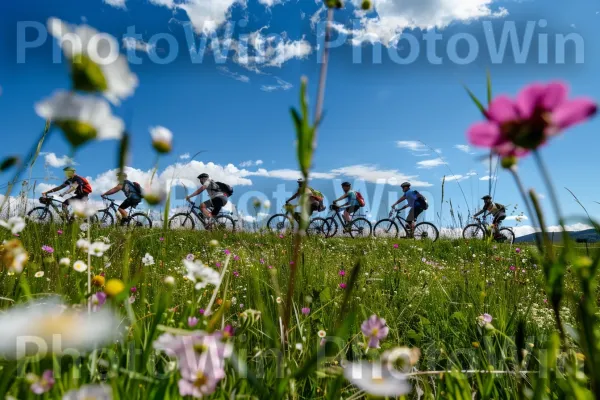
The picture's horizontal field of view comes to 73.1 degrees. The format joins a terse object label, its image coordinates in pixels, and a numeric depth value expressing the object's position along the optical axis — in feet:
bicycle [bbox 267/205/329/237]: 34.87
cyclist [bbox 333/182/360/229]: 37.65
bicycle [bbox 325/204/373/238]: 37.45
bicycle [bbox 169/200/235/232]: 33.78
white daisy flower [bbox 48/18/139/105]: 1.28
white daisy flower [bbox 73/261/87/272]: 3.09
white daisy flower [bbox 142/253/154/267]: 4.28
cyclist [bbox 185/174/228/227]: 33.09
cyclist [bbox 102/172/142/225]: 22.81
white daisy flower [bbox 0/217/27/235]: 2.99
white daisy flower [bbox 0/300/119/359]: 1.51
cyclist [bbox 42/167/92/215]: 22.66
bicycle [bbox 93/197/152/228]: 32.48
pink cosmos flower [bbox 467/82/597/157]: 1.43
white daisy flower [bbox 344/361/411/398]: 1.58
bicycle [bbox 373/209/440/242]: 36.60
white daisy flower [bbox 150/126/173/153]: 1.87
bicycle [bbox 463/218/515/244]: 34.47
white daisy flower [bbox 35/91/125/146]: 1.30
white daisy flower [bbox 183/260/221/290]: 2.48
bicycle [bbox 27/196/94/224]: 29.35
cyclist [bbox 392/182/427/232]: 36.32
